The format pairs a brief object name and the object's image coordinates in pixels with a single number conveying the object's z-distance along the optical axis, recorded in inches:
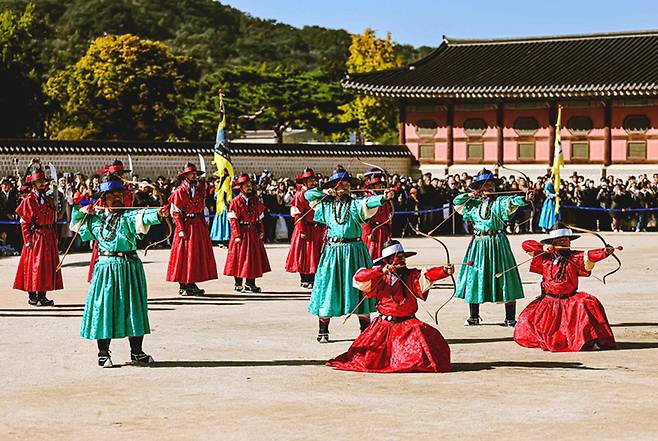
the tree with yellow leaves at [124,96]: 2215.8
